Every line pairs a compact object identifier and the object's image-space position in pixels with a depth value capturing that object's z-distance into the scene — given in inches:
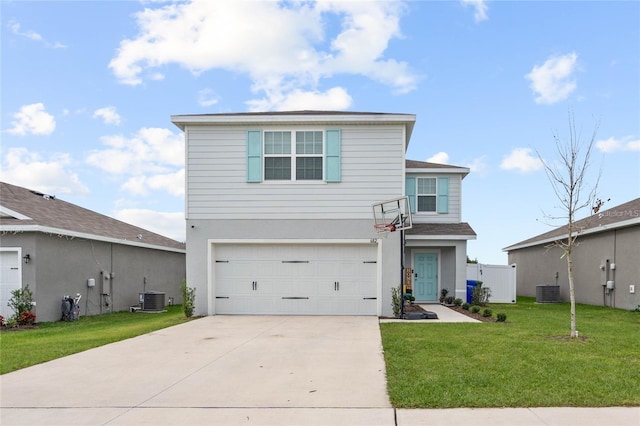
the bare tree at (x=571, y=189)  420.5
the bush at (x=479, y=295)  724.0
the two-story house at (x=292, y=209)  578.6
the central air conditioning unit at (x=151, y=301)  740.6
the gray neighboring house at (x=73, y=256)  561.9
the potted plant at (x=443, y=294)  758.9
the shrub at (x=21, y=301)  542.6
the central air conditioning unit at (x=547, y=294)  845.8
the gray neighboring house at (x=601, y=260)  665.0
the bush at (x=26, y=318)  540.7
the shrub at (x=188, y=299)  581.0
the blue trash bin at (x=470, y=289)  755.4
